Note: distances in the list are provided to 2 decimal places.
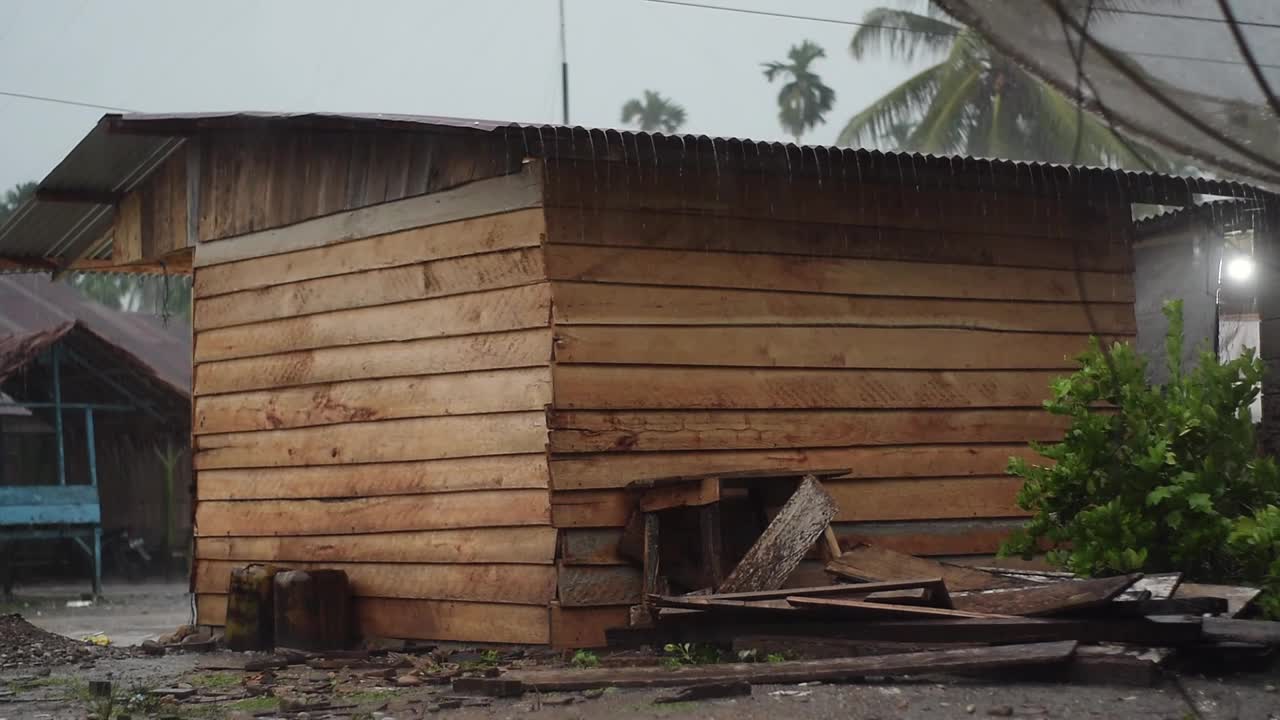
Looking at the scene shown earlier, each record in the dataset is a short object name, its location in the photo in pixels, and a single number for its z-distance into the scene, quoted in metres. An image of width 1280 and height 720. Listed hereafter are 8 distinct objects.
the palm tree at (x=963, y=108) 29.97
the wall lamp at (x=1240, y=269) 11.61
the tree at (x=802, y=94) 49.53
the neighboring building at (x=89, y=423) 19.31
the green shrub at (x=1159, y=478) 7.75
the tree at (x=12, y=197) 50.88
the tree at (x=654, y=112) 67.56
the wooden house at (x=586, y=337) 8.62
